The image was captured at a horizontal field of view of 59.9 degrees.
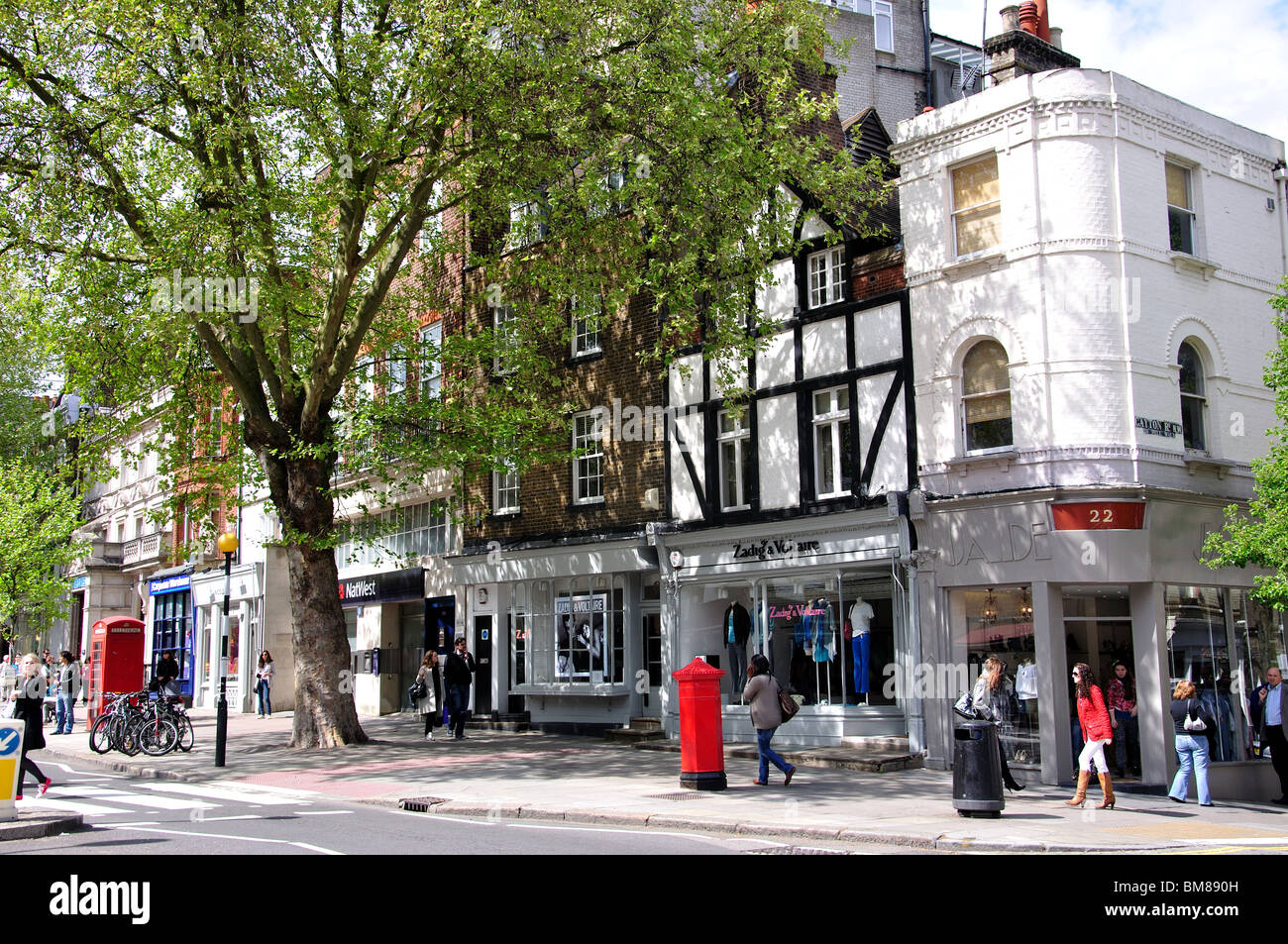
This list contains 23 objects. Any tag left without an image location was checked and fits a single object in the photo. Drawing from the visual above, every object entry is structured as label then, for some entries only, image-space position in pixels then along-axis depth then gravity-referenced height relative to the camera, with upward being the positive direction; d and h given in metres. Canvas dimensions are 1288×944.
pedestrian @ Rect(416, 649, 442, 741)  23.06 -1.51
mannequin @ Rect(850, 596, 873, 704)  18.77 -0.67
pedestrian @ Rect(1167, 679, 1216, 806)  14.68 -1.94
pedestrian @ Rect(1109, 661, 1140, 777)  16.47 -1.82
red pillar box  14.37 -1.54
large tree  17.38 +7.22
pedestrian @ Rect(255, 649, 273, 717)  30.92 -1.71
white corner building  16.38 +2.93
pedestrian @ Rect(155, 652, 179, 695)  21.41 -1.09
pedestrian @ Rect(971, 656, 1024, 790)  14.12 -1.18
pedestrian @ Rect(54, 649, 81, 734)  27.89 -1.93
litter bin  12.07 -1.91
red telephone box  24.72 -0.76
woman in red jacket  13.77 -1.60
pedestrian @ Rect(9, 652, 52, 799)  15.81 -1.07
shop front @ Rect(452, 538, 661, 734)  23.16 -0.46
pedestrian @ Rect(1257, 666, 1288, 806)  16.38 -1.87
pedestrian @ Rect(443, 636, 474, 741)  23.08 -1.41
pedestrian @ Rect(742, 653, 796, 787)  15.06 -1.40
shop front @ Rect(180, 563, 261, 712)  34.66 -0.52
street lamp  18.50 -1.42
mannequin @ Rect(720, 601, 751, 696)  21.03 -0.57
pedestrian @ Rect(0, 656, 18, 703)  29.39 -1.42
